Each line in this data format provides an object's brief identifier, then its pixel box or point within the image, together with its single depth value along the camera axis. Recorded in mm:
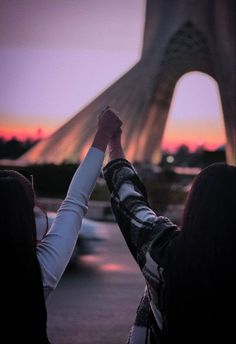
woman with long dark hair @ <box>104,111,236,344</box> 1578
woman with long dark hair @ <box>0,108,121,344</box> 1587
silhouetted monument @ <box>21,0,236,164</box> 33750
